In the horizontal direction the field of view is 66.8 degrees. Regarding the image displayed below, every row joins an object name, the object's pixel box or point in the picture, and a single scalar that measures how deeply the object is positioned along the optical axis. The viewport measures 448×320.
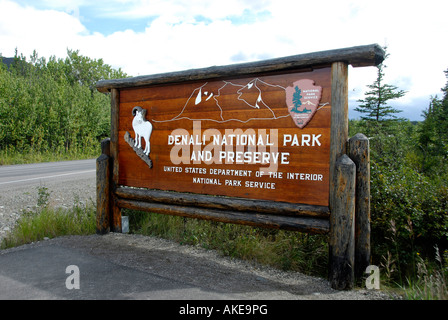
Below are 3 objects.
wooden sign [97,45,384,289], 3.77
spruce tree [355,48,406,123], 17.03
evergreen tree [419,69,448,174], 14.81
